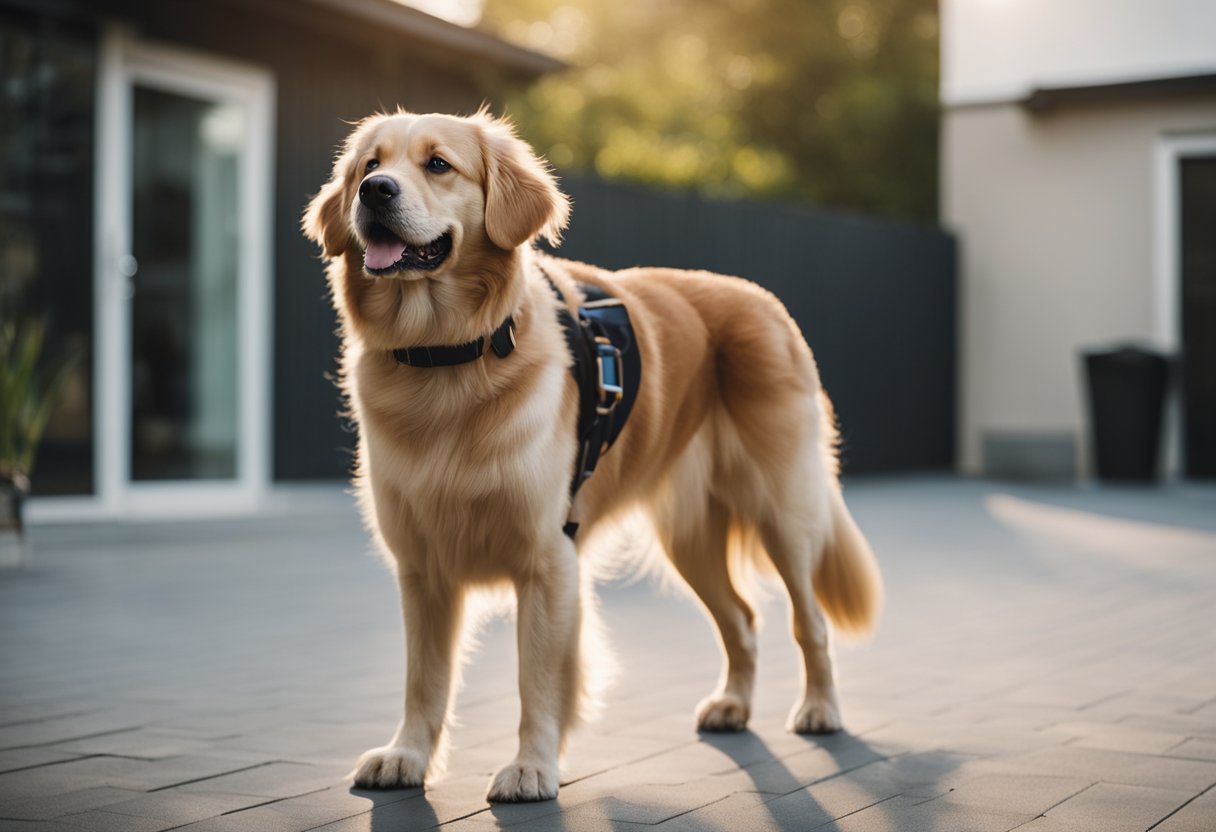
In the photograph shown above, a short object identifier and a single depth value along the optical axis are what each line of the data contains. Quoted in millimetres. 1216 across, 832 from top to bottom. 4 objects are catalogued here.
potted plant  7348
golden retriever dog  3424
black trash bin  14320
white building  15078
